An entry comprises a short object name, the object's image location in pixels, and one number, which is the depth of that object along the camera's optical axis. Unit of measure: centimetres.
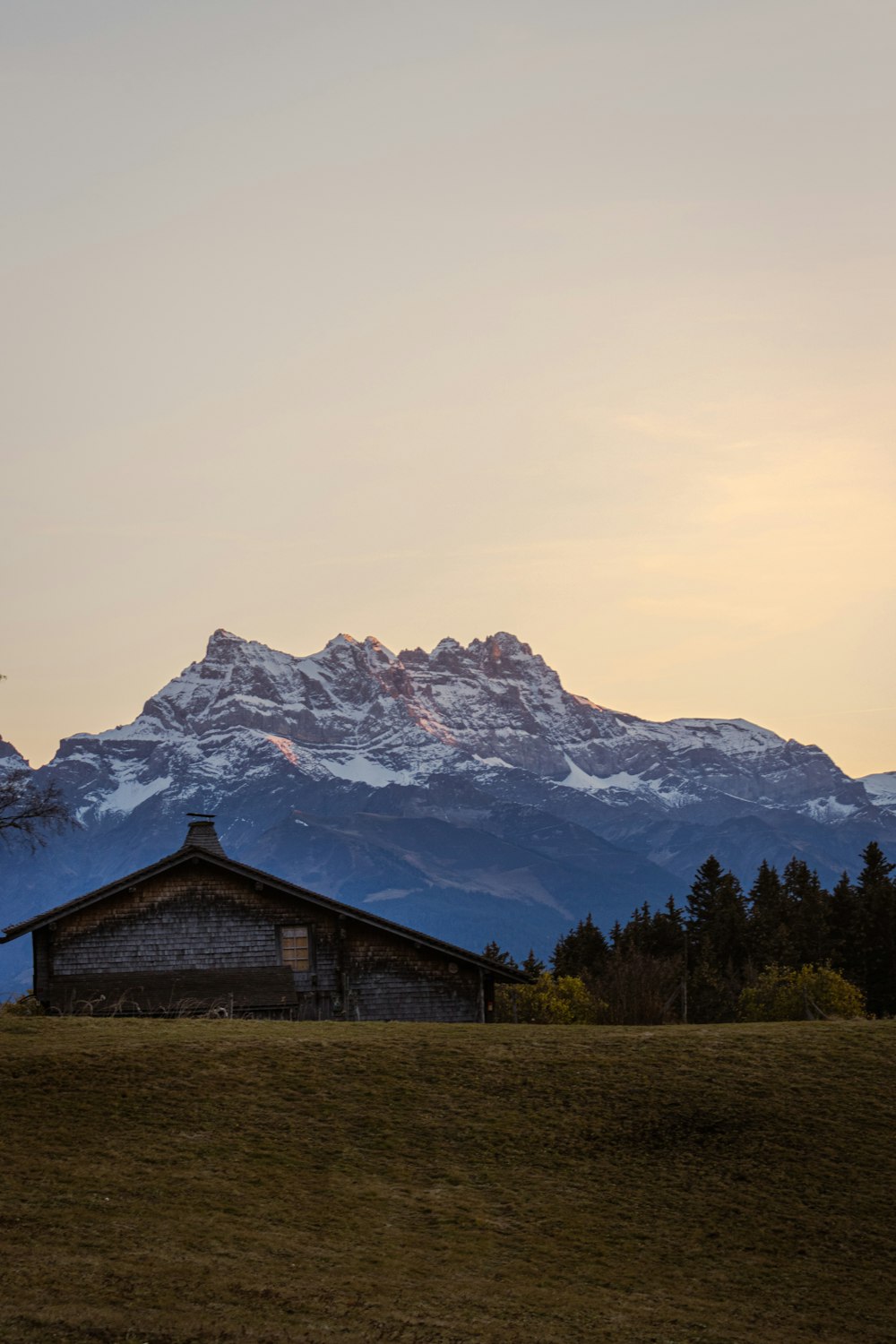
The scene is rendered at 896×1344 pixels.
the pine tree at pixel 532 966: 10617
